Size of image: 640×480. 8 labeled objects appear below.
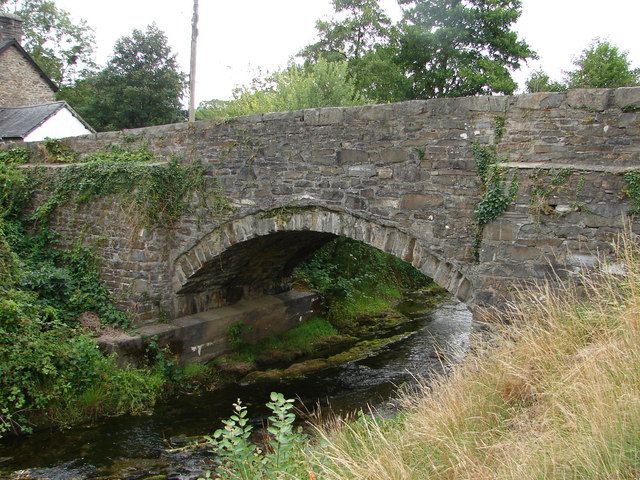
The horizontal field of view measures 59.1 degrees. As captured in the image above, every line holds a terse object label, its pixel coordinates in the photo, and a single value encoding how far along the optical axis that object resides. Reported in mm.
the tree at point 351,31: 25734
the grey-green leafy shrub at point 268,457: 3611
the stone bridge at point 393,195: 5824
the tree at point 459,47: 20891
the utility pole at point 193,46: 13836
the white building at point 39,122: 18875
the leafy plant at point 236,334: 10781
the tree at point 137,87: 25359
